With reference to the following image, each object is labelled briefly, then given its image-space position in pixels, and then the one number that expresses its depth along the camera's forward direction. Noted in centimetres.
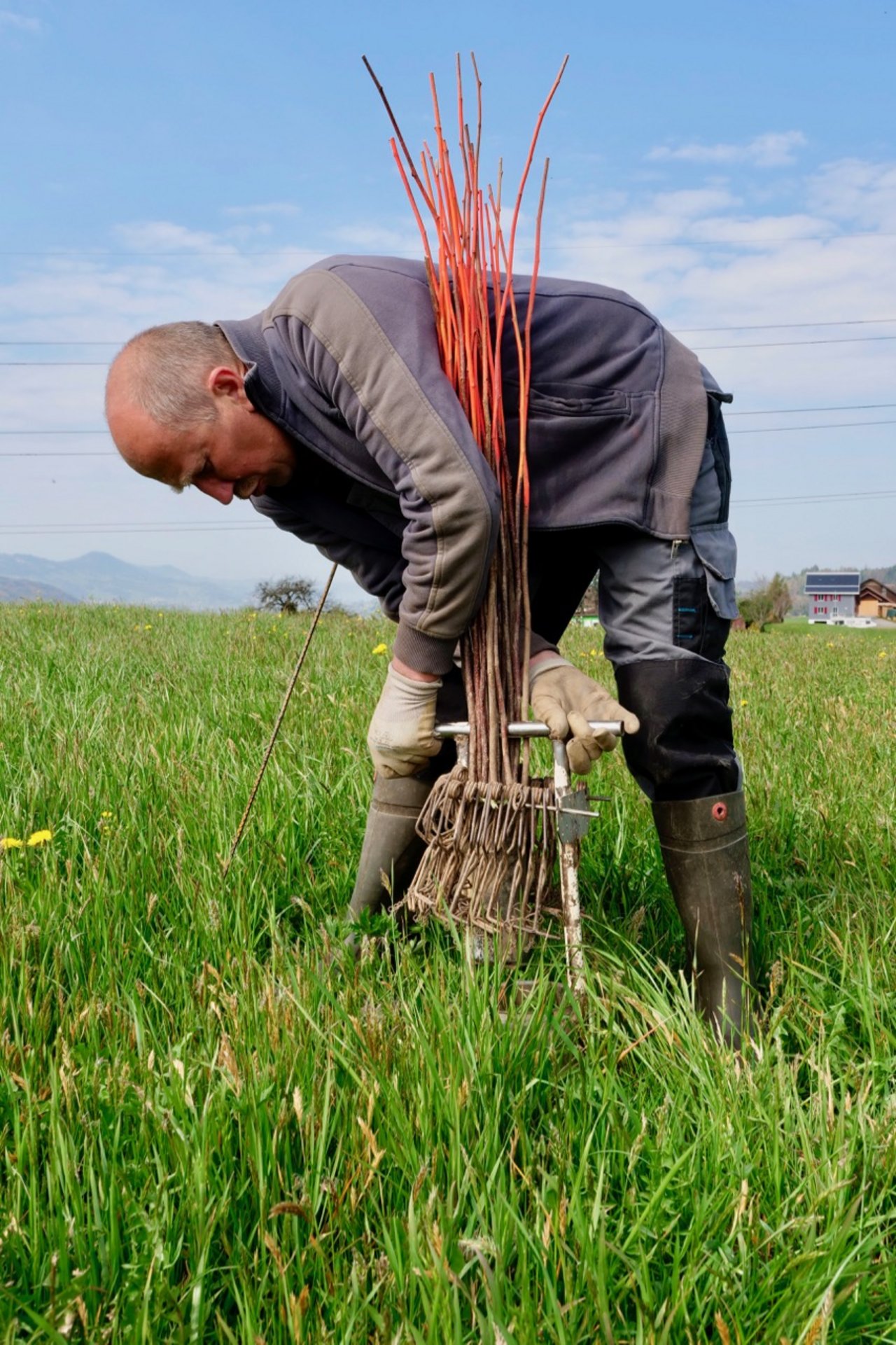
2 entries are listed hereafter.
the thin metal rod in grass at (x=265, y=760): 278
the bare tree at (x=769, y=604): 4925
